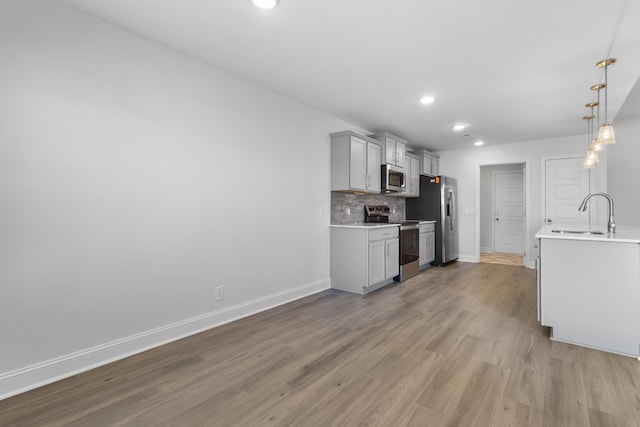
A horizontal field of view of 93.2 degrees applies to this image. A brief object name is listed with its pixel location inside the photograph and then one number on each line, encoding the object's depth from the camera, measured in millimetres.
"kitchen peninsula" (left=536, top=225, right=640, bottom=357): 2311
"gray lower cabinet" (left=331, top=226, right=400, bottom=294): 3949
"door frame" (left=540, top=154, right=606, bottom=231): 5594
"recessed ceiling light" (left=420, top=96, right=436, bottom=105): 3572
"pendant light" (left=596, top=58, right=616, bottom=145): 2602
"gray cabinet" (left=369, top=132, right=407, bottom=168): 4742
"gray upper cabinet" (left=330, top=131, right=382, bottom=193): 4145
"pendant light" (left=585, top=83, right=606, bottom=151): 3091
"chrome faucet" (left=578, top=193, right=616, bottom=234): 2891
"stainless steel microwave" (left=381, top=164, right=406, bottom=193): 4719
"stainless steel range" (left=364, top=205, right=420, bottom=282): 4680
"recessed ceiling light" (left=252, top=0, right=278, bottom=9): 1937
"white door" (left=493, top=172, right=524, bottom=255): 7453
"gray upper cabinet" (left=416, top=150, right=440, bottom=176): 6113
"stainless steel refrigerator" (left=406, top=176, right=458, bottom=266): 5910
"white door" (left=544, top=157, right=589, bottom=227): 5301
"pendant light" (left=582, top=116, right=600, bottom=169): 3533
